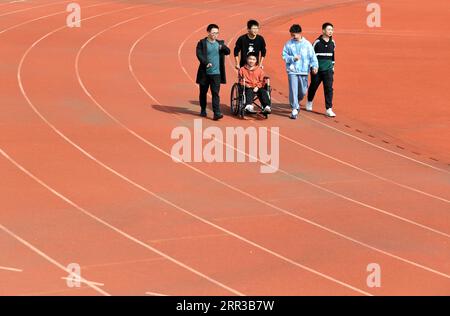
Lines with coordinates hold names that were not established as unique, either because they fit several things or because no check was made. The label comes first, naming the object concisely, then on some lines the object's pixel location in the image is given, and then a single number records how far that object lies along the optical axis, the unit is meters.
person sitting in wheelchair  18.75
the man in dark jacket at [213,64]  18.31
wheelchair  18.81
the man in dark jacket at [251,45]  19.09
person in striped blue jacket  19.08
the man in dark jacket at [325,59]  19.55
